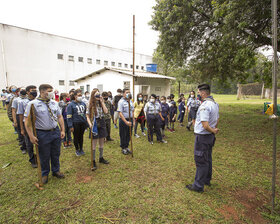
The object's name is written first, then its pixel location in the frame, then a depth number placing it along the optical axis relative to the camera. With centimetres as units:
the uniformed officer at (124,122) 520
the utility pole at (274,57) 247
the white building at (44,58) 2127
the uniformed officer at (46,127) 339
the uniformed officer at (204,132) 302
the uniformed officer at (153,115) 632
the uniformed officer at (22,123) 431
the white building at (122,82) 1684
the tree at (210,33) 638
